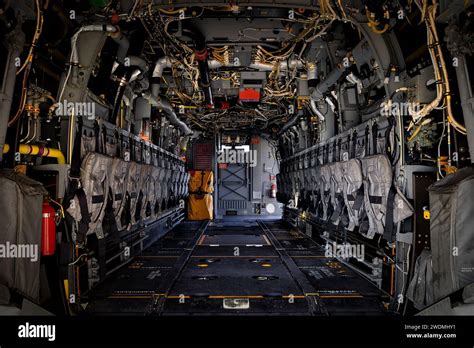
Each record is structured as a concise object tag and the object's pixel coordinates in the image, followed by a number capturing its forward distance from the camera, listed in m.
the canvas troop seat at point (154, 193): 9.66
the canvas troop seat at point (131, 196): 7.34
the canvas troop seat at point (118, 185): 6.28
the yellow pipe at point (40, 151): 4.19
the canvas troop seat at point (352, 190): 6.26
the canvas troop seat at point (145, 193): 8.48
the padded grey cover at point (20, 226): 3.52
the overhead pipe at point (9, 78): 3.73
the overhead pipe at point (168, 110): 9.26
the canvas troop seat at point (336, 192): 7.44
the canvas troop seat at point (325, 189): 8.40
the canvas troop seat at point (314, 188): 9.61
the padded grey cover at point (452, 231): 3.46
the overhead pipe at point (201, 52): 6.93
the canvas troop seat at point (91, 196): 4.96
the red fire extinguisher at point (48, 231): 3.94
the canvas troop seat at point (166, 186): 11.52
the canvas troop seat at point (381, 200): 4.85
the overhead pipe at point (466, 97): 3.75
